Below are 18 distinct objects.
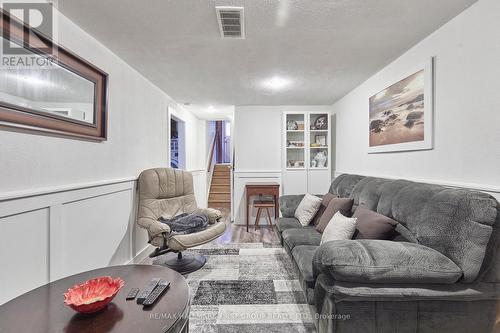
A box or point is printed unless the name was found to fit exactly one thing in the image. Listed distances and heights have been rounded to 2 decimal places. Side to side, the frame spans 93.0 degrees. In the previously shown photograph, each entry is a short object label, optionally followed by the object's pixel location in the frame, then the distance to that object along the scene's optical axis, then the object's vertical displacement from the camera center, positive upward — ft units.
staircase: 21.44 -2.13
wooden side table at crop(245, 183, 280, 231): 13.55 -1.48
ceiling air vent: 5.22 +3.40
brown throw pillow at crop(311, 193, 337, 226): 9.04 -1.68
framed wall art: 6.41 +1.67
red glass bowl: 3.02 -1.81
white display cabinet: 14.05 +0.40
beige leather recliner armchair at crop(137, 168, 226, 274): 7.59 -1.91
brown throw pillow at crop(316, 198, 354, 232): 7.65 -1.46
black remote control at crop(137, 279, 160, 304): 3.40 -1.94
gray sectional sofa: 3.99 -1.95
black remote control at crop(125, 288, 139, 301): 3.46 -1.96
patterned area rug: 5.67 -3.79
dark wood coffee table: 2.84 -1.97
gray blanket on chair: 8.29 -2.17
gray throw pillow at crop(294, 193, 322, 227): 9.10 -1.76
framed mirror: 4.24 +1.65
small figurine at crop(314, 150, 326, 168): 14.20 +0.28
